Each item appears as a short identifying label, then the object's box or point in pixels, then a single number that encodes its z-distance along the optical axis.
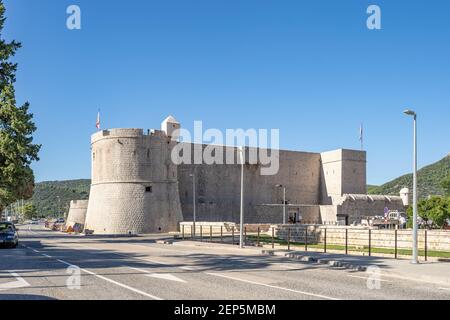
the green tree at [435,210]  69.88
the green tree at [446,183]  125.11
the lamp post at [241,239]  29.75
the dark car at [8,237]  30.00
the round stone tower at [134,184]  67.88
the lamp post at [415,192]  19.58
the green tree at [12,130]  31.22
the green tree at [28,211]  182.75
